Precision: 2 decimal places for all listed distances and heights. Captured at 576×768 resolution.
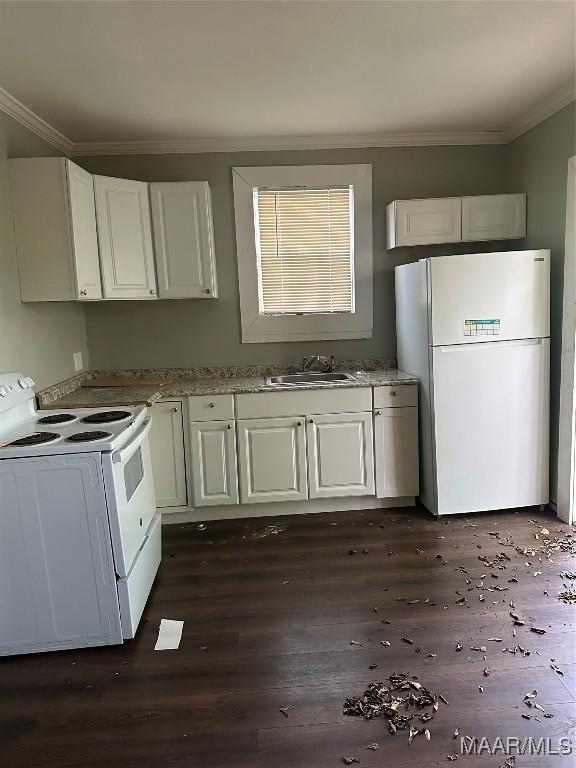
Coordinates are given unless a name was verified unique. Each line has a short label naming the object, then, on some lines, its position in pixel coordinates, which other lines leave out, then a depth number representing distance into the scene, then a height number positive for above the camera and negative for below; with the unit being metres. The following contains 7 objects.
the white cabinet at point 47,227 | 2.81 +0.46
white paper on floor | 2.28 -1.36
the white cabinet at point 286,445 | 3.39 -0.86
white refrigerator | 3.16 -0.46
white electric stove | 2.14 -0.89
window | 3.78 +0.38
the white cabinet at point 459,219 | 3.60 +0.51
